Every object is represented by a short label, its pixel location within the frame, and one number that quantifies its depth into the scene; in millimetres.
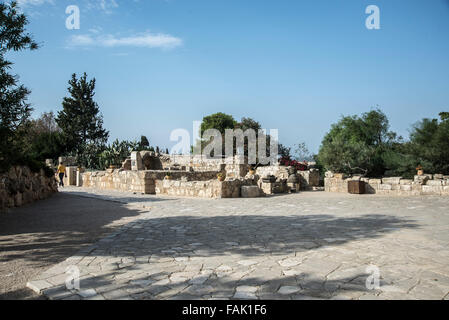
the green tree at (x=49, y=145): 33784
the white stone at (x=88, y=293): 3371
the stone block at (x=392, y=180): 13875
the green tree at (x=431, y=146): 16125
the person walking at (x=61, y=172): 20948
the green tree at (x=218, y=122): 47219
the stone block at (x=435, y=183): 12977
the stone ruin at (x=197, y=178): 13711
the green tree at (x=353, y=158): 19469
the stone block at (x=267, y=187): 14779
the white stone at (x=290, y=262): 4281
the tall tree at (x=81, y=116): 44625
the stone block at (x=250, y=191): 13570
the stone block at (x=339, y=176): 15414
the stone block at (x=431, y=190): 12906
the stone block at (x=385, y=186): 13930
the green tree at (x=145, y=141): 36156
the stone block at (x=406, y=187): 13477
